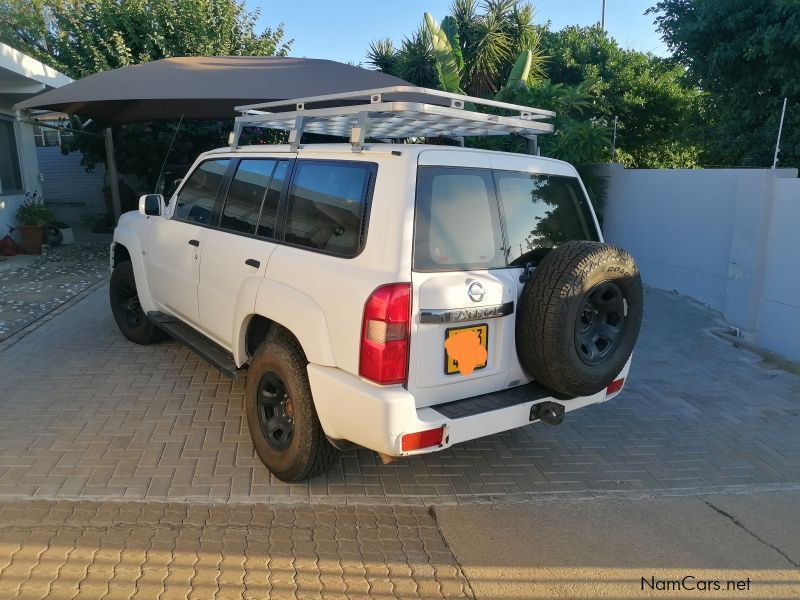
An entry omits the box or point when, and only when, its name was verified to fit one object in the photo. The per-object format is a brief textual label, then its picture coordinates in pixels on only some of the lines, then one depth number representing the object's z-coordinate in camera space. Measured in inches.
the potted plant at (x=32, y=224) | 447.8
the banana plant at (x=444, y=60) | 503.2
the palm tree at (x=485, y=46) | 610.2
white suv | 114.5
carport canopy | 308.3
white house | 388.5
